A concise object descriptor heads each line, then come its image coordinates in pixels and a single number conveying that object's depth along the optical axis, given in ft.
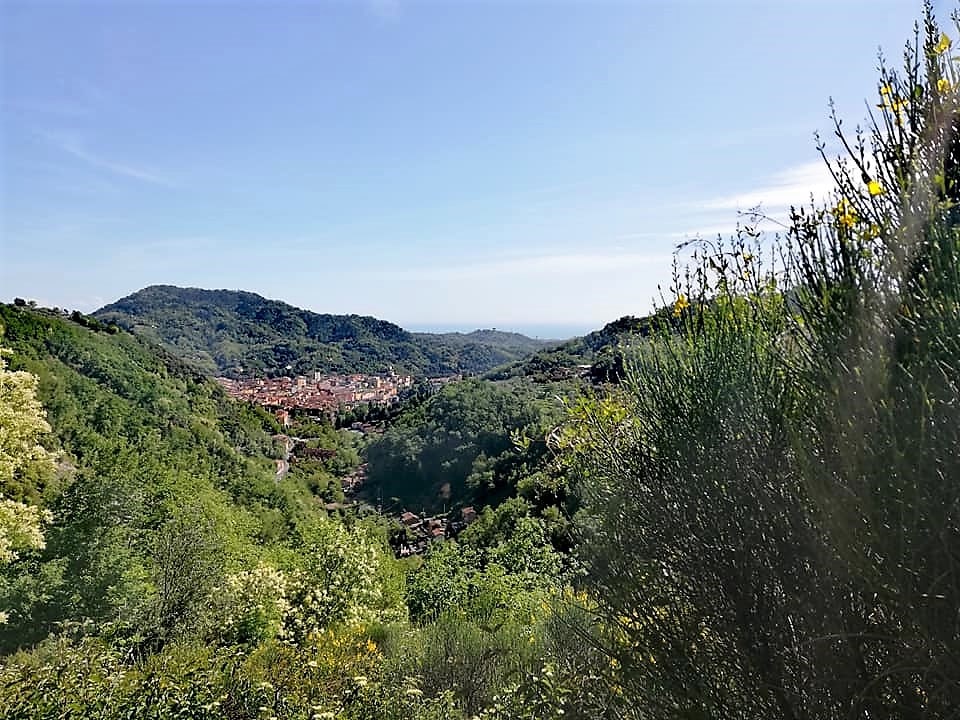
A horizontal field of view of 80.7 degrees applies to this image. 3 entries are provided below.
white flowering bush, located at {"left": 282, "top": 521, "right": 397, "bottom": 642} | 31.99
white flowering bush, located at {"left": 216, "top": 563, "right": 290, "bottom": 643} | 27.22
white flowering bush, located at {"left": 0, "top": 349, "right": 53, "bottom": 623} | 22.97
